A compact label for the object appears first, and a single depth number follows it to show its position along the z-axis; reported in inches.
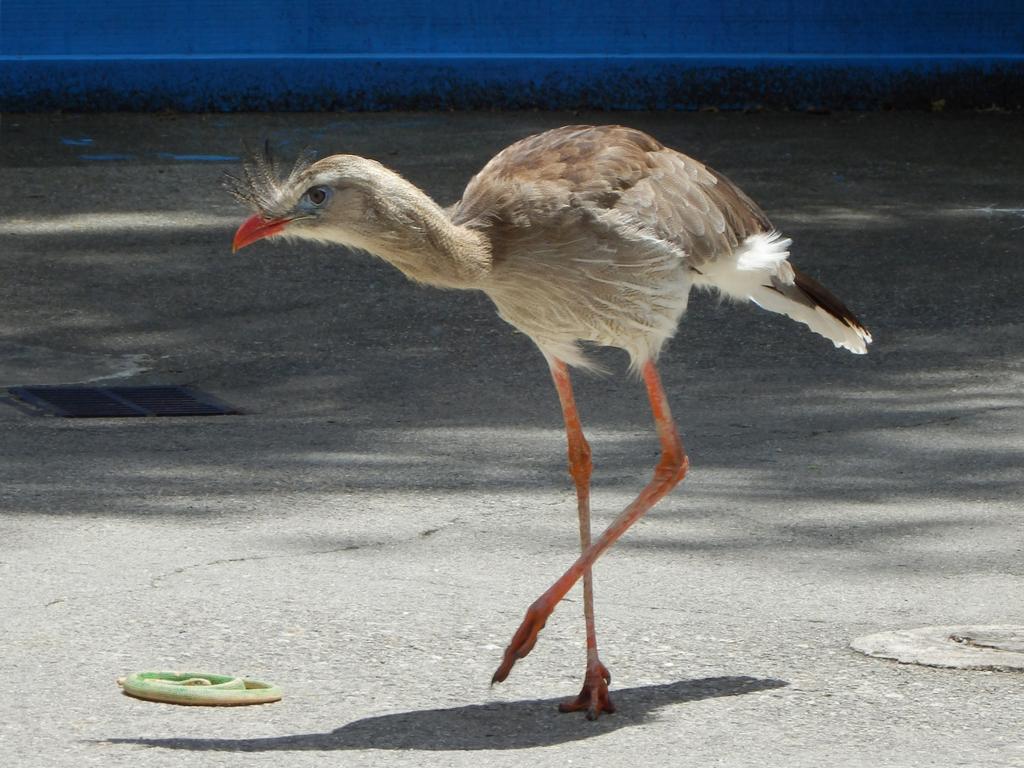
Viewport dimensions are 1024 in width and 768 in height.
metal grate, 581.0
